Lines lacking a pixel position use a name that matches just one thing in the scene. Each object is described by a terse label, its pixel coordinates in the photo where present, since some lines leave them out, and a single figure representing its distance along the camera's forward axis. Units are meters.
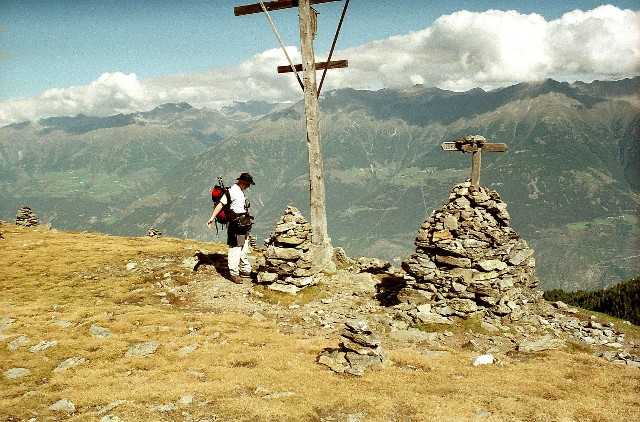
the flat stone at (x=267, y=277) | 17.78
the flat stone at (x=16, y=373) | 9.60
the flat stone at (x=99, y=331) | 12.28
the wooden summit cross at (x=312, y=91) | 18.23
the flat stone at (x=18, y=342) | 11.31
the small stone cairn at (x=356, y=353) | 10.20
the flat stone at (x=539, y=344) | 12.48
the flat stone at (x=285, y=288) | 17.33
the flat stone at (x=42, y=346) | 11.20
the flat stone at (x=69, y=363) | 10.09
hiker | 17.19
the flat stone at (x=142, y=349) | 11.00
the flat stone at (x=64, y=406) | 7.87
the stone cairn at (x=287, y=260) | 17.73
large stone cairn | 15.12
